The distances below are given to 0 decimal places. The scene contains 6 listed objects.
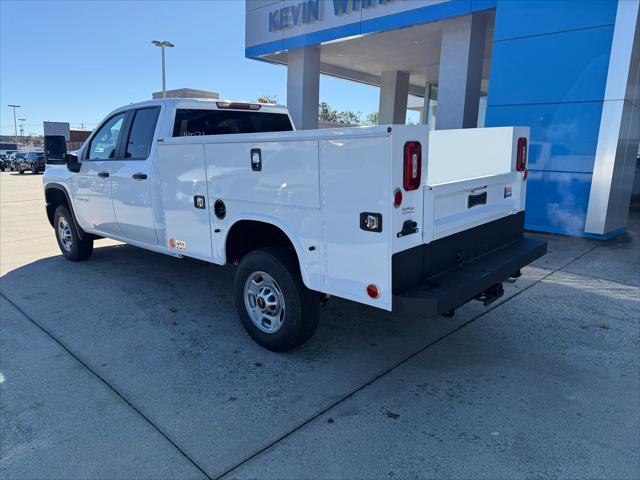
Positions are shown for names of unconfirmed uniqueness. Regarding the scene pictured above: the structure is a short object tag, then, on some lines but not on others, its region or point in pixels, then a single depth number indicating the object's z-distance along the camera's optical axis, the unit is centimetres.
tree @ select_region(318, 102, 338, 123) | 7744
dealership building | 814
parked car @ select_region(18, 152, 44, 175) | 3244
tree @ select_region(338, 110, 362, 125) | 8117
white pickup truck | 296
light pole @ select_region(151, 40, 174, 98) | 2920
